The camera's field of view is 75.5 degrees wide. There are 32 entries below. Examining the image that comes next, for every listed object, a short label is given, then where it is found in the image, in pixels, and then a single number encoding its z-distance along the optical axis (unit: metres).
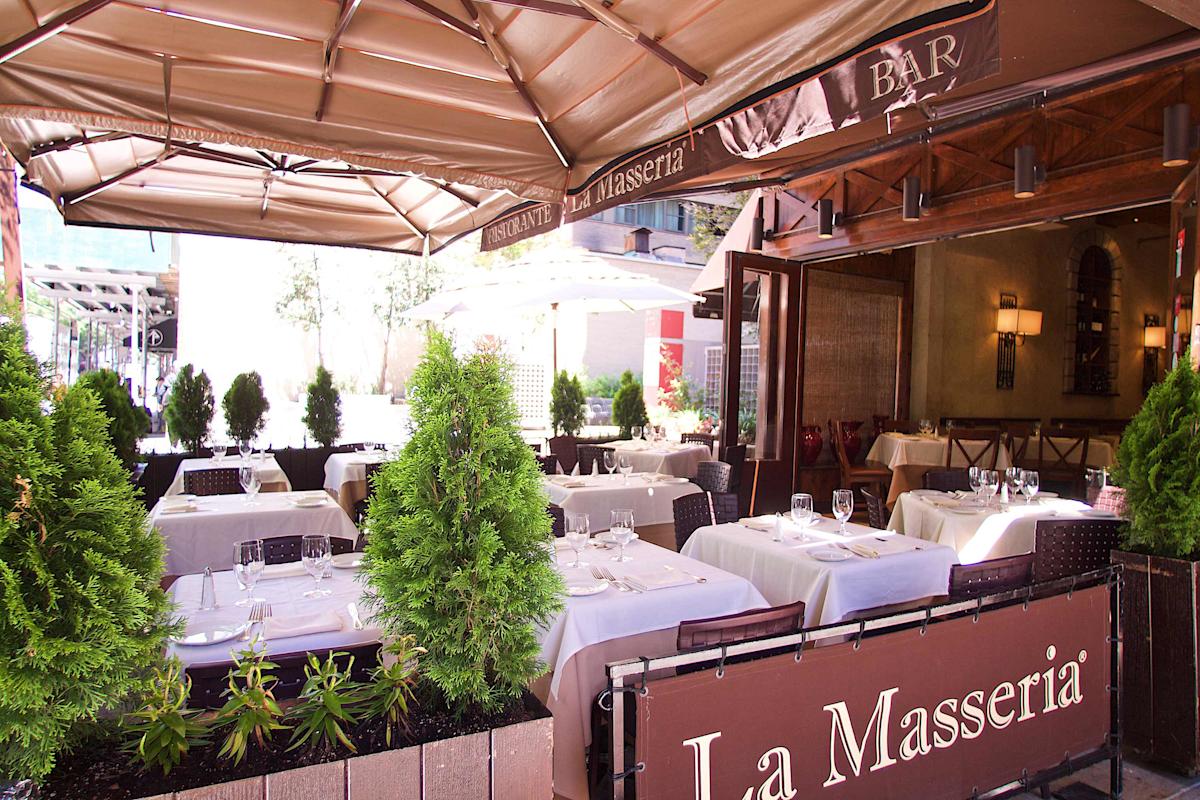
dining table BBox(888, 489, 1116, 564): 4.79
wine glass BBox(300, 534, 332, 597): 2.90
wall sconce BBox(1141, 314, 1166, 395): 12.99
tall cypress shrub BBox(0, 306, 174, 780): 1.21
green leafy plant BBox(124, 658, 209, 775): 1.37
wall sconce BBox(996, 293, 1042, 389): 11.34
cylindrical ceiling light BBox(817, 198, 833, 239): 8.13
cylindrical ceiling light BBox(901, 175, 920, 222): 6.99
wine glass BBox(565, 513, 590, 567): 3.33
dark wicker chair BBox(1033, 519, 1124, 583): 3.74
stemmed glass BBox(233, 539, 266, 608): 2.67
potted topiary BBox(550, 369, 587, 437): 9.54
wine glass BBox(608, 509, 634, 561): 3.44
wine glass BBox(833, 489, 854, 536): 4.07
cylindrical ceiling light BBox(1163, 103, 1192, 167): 4.97
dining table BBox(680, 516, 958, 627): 3.47
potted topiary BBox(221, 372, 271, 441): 8.05
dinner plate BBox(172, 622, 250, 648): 2.30
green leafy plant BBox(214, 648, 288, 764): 1.39
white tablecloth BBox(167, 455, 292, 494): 5.93
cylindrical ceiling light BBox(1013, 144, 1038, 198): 5.91
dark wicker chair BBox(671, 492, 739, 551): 4.71
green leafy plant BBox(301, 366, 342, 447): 8.33
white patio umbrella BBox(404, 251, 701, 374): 9.18
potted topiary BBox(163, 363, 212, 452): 7.57
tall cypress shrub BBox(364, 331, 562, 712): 1.58
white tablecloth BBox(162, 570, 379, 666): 2.32
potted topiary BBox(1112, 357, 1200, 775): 3.04
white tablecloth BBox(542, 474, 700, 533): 5.64
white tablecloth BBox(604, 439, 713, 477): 7.81
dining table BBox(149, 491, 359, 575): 4.14
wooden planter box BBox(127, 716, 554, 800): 1.37
